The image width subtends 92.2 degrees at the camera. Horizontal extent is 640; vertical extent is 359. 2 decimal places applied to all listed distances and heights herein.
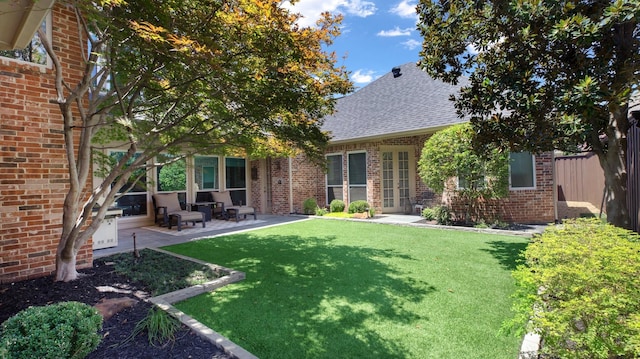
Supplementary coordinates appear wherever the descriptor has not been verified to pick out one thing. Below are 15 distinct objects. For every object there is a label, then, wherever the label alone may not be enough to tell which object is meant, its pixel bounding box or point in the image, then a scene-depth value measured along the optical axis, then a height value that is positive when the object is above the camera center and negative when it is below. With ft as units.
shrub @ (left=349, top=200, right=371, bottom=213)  37.88 -2.90
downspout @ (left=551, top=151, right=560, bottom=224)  30.86 -1.23
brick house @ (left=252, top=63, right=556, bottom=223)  31.32 +2.34
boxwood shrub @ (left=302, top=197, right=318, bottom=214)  42.04 -2.91
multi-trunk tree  11.57 +5.12
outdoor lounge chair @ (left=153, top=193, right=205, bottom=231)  31.60 -2.59
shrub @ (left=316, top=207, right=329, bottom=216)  40.91 -3.67
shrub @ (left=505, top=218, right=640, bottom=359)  6.46 -2.85
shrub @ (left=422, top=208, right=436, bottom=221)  32.22 -3.41
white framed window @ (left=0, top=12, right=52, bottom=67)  14.84 +6.81
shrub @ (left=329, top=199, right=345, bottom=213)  41.47 -2.96
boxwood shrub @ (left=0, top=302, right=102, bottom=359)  7.06 -3.40
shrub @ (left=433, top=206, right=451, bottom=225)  31.01 -3.45
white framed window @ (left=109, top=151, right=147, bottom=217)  33.32 -1.45
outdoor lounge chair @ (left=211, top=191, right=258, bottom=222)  37.37 -2.62
